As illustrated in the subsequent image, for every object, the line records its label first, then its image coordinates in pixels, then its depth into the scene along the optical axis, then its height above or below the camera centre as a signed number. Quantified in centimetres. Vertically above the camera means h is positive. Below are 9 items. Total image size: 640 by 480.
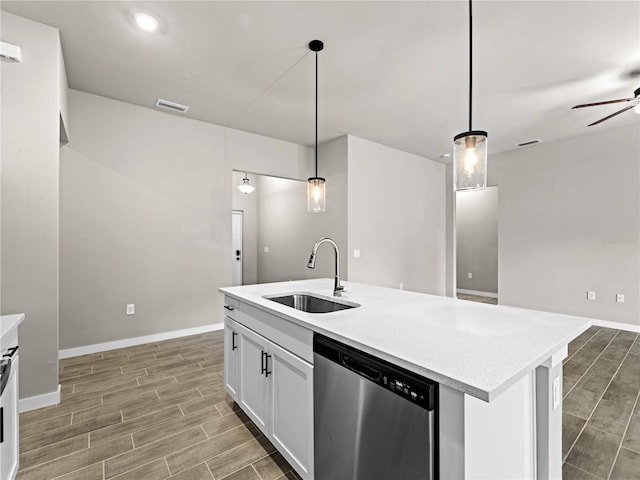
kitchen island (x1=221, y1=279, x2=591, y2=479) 95 -47
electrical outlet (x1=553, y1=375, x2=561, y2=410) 126 -61
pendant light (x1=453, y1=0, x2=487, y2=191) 160 +41
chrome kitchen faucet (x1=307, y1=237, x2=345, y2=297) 221 -34
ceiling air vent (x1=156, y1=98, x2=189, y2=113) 363 +155
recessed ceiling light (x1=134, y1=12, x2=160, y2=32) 225 +157
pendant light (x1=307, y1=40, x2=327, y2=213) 262 +38
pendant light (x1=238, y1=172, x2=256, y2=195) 618 +100
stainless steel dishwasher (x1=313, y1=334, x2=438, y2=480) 101 -67
